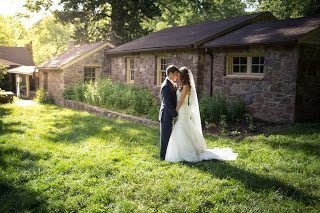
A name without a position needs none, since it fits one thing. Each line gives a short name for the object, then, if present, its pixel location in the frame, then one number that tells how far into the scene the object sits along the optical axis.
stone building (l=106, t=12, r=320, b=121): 8.76
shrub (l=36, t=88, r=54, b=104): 18.02
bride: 5.58
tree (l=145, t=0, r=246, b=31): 20.15
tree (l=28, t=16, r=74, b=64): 47.82
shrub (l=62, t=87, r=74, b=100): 16.36
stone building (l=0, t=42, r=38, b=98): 23.33
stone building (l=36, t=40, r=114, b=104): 17.11
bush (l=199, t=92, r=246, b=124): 9.34
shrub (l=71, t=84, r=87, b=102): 15.63
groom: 5.55
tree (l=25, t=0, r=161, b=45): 20.78
